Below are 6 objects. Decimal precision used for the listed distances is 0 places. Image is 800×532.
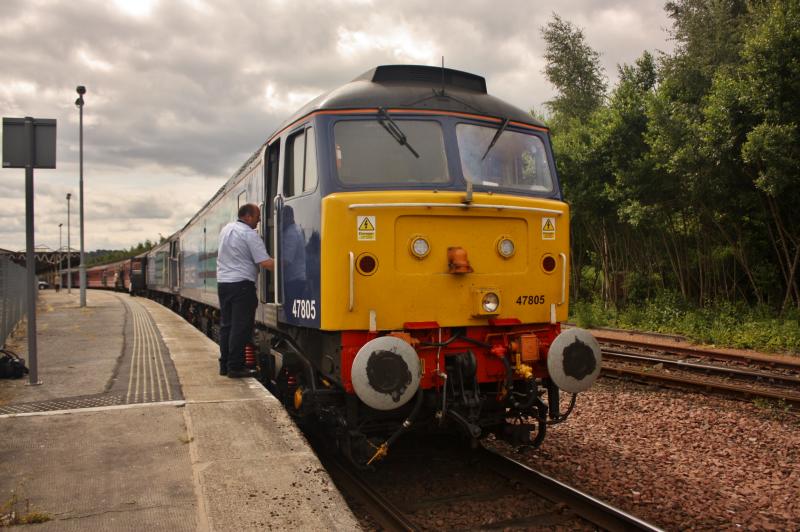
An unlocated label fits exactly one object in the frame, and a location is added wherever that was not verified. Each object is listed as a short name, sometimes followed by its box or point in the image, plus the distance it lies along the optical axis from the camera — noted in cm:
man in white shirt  635
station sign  623
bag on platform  679
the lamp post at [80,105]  2332
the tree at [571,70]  2794
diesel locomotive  461
